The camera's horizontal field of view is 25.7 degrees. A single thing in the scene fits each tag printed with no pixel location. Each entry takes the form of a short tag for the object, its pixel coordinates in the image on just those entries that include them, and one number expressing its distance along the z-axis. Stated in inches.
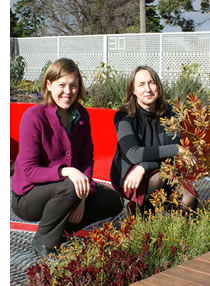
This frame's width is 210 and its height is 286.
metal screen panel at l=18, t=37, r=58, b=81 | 789.2
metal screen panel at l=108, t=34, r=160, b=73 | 656.4
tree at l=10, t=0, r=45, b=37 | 1287.9
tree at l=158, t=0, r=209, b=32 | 990.4
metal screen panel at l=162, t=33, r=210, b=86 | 632.4
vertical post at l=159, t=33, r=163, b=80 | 644.1
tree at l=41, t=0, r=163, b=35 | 1213.7
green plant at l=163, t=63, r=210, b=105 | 245.0
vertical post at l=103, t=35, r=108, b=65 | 692.7
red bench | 207.2
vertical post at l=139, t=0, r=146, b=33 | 819.4
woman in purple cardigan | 108.7
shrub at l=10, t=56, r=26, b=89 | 463.1
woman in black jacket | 124.3
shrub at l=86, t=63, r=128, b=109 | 243.1
